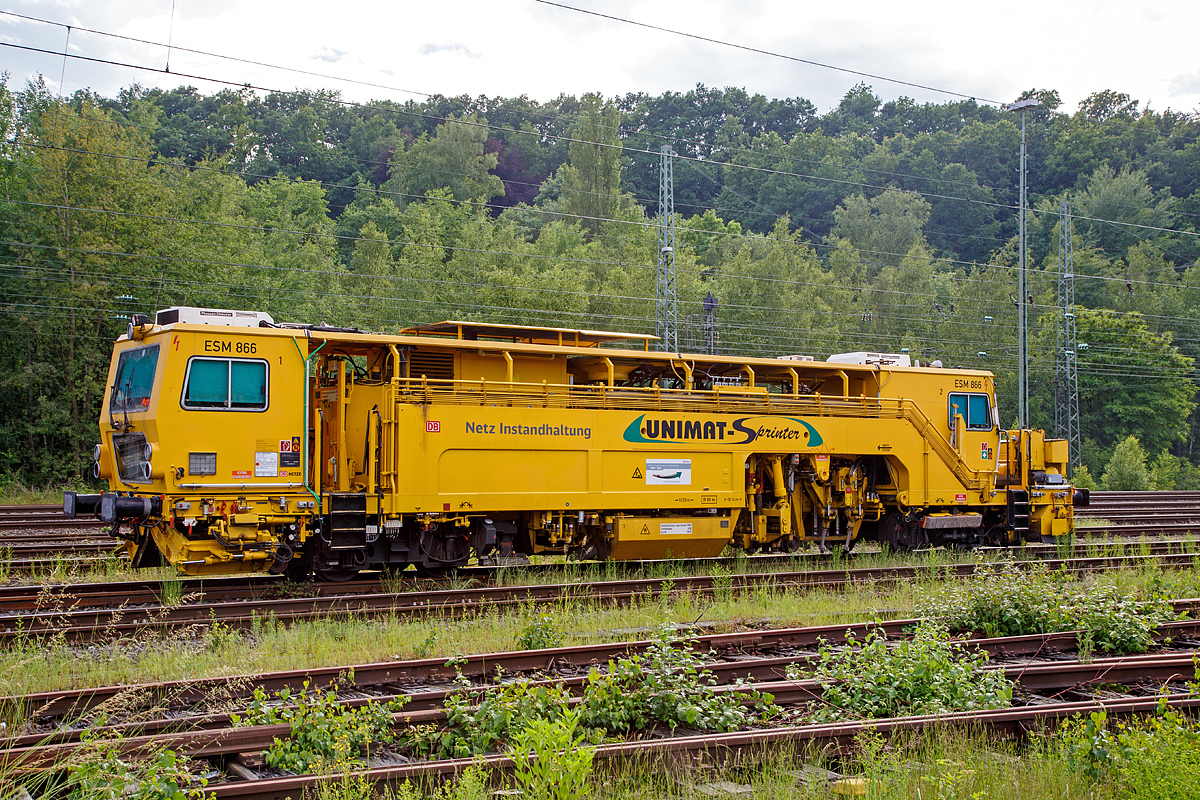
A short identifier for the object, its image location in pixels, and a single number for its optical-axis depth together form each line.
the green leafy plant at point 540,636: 9.26
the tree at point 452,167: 73.00
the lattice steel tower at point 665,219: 29.02
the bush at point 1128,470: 39.53
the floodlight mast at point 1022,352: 28.31
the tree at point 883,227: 70.56
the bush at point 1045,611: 9.59
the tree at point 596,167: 59.97
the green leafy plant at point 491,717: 6.15
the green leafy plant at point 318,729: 5.75
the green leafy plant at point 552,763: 4.88
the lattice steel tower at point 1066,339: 40.06
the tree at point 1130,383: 52.72
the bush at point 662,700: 6.71
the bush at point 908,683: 7.15
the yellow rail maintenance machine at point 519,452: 12.08
